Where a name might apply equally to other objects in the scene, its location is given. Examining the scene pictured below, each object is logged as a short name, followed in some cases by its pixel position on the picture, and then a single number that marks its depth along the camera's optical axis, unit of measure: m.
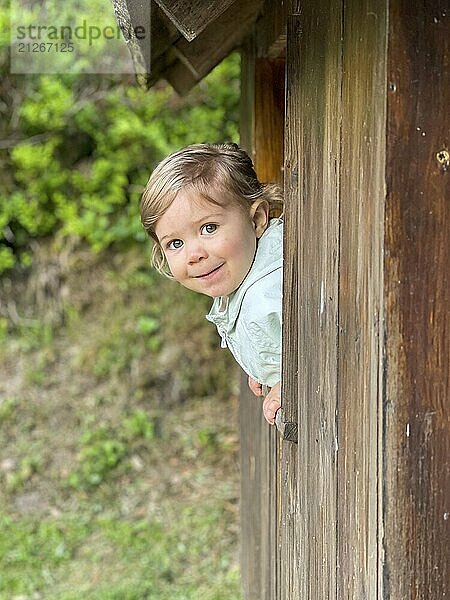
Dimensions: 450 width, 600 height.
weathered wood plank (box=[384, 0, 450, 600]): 1.60
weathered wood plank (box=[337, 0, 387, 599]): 1.66
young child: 2.57
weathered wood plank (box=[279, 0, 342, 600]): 2.03
